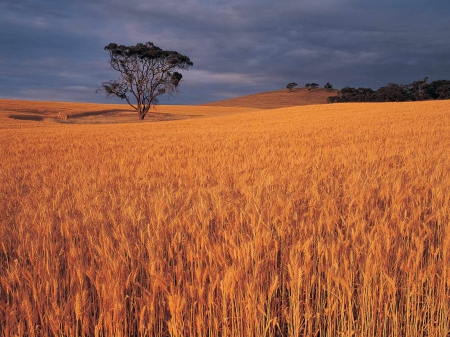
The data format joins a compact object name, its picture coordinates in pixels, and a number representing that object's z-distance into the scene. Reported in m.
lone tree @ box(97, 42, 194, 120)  42.12
